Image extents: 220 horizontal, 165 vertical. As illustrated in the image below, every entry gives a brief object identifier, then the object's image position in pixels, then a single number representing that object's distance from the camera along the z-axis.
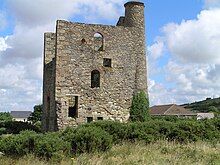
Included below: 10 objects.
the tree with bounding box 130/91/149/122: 27.75
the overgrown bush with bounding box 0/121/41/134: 32.58
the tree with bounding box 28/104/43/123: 58.83
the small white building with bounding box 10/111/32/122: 107.62
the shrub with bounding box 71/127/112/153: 13.34
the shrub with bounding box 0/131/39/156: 13.09
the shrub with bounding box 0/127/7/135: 30.59
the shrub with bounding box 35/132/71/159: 12.48
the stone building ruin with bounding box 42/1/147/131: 26.11
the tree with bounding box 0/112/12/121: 53.12
